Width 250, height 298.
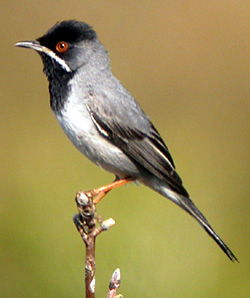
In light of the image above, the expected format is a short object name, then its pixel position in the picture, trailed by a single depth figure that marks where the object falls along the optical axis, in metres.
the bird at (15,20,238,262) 7.09
